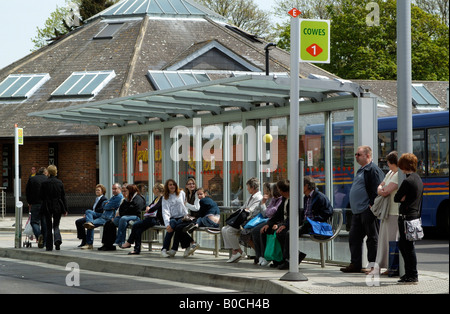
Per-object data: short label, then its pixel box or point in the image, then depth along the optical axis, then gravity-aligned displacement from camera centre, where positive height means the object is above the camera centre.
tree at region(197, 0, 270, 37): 62.91 +11.51
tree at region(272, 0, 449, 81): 58.12 +8.74
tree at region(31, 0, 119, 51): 64.88 +12.32
